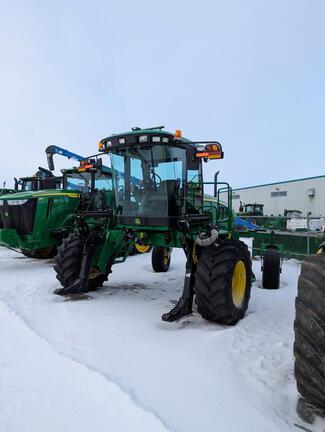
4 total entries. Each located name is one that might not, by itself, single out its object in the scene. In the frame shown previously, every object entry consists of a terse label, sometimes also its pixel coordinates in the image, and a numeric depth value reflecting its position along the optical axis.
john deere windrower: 4.73
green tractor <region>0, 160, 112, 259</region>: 8.79
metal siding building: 32.78
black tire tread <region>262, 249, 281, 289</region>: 7.10
